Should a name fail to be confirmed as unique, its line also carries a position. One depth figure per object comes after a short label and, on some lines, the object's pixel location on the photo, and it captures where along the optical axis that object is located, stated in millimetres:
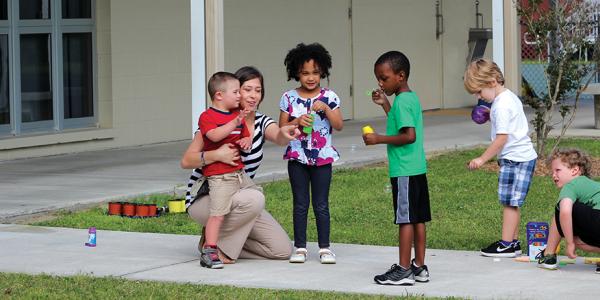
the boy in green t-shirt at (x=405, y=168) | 9958
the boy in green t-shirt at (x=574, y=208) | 10248
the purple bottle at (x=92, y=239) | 12017
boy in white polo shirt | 11041
